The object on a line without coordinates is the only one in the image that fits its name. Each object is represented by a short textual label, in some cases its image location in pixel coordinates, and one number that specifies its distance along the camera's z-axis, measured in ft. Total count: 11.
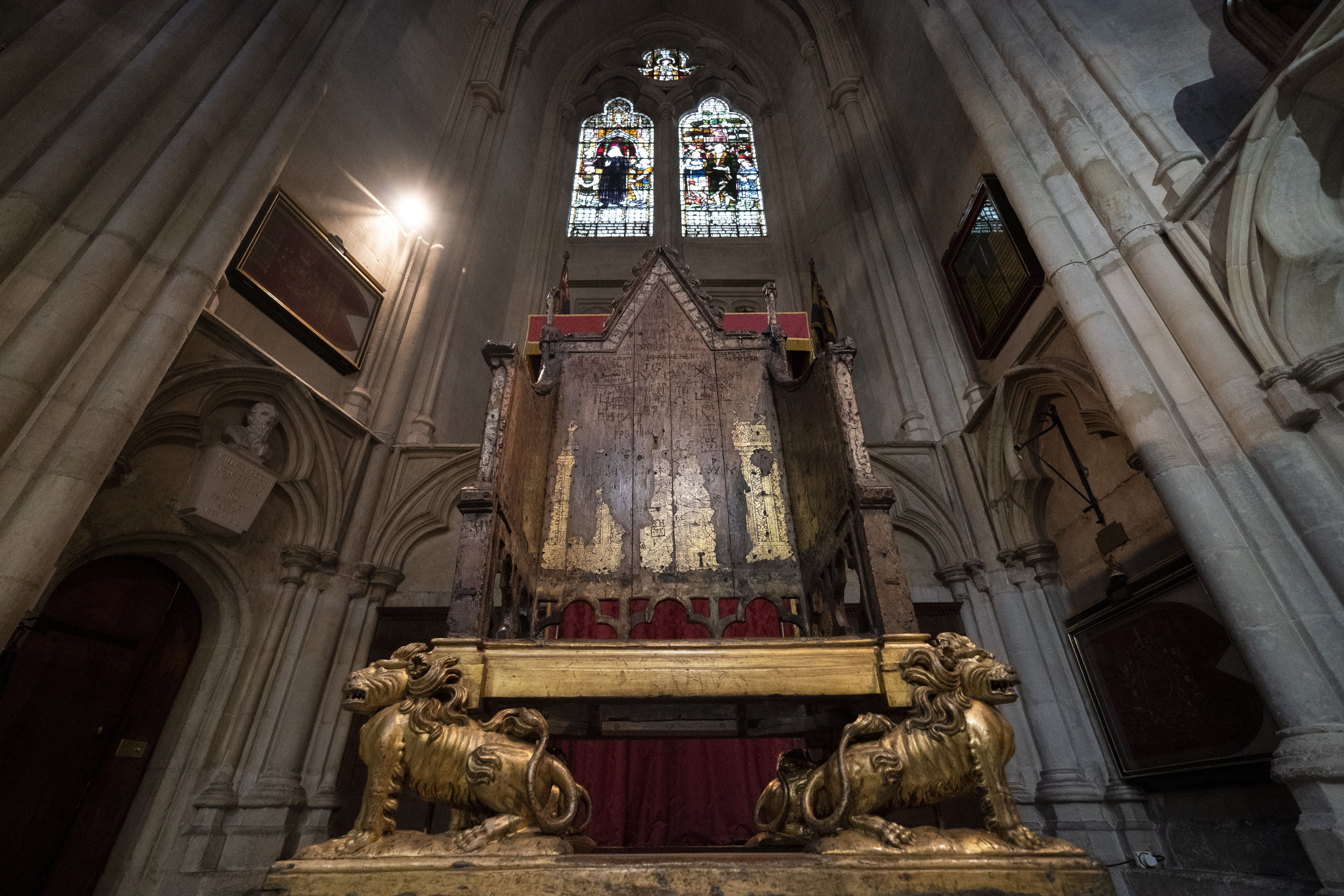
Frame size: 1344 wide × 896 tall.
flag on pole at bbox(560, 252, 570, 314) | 26.71
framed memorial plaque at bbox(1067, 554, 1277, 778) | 11.46
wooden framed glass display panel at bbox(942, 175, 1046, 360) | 17.31
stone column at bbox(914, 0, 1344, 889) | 8.09
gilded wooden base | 4.24
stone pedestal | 14.51
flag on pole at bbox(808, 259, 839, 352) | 23.95
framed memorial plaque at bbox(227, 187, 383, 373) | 17.17
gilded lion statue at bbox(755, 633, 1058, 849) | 4.97
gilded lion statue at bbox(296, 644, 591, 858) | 5.06
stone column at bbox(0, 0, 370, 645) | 9.07
